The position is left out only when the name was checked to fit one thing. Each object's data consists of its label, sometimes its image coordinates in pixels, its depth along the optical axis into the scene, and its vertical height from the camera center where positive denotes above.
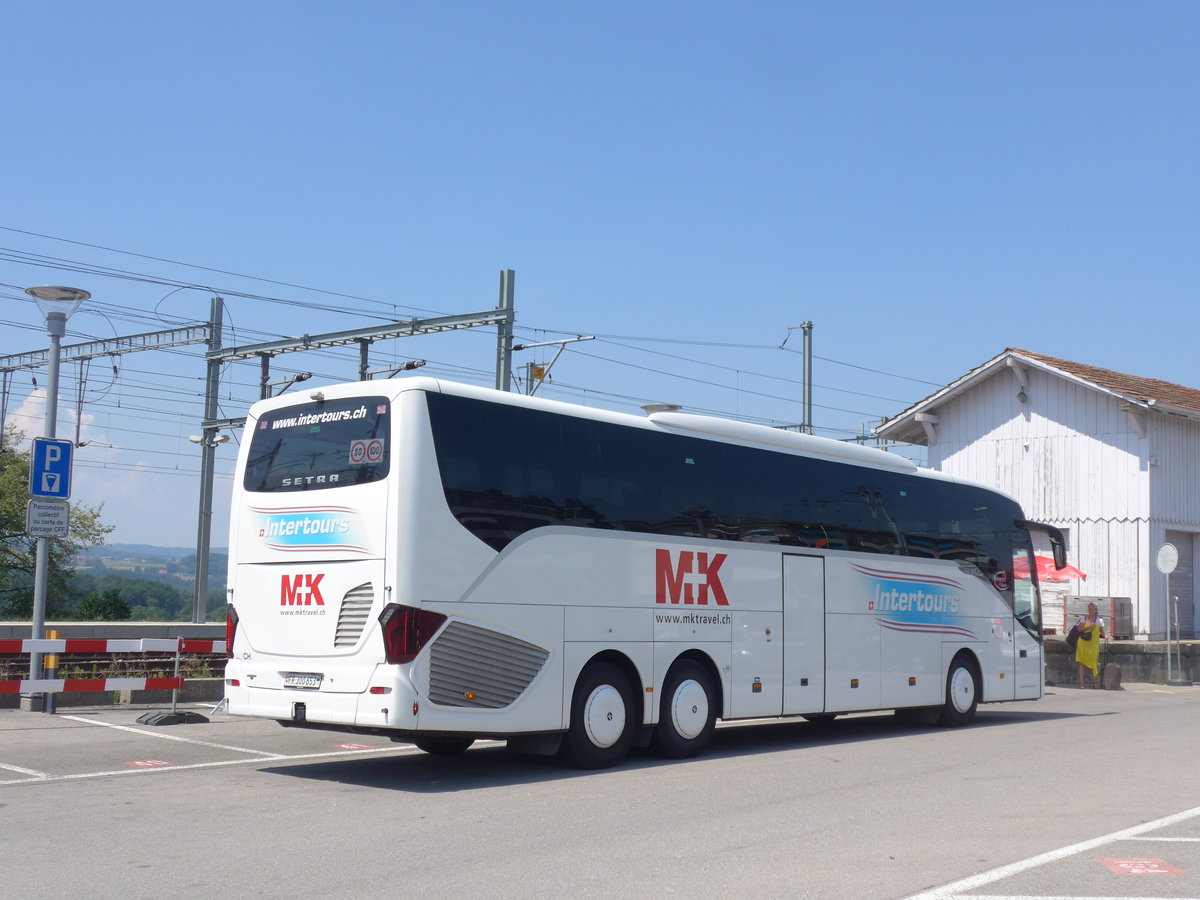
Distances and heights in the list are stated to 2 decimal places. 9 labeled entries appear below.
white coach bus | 10.75 +0.24
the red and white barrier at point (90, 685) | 15.53 -1.23
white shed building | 29.02 +3.55
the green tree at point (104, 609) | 40.92 -0.71
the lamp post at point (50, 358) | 15.74 +2.85
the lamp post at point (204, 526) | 34.03 +1.76
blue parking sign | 15.62 +1.44
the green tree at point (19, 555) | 54.06 +1.34
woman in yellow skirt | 25.89 -0.74
